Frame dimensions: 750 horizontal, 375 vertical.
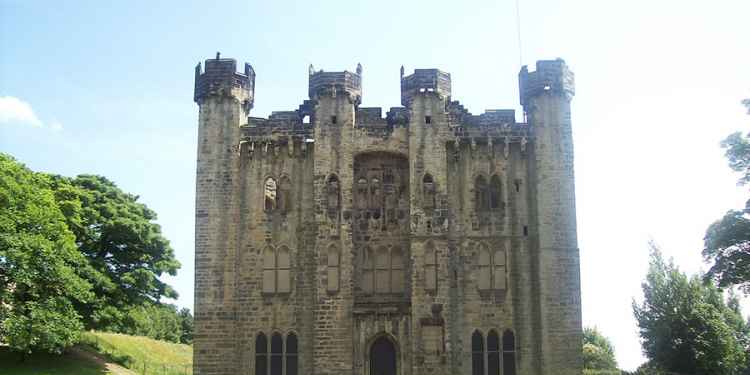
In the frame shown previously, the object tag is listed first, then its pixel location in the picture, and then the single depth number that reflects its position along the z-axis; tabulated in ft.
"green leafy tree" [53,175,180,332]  126.93
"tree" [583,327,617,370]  194.80
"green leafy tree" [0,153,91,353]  104.68
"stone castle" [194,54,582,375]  99.19
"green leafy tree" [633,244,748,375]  132.05
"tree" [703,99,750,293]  100.68
